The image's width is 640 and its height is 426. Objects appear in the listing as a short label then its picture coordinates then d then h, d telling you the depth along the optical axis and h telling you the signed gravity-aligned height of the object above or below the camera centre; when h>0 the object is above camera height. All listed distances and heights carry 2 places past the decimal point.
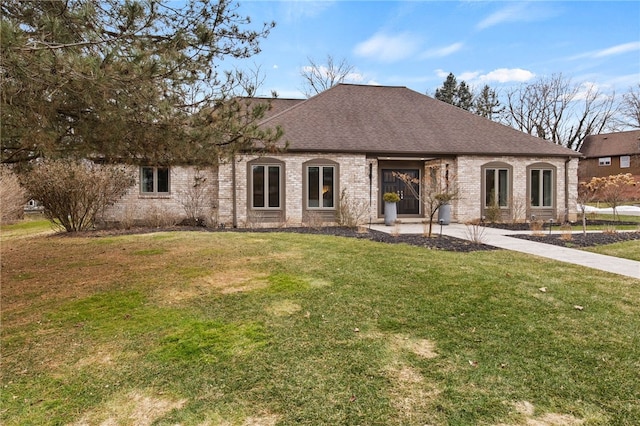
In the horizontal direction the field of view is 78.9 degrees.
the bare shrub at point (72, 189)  11.50 +0.53
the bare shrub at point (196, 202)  14.76 +0.10
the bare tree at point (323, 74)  34.97 +11.67
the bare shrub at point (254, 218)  14.45 -0.54
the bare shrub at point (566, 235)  10.16 -0.93
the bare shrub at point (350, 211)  14.55 -0.31
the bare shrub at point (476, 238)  9.39 -0.94
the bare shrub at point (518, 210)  16.39 -0.37
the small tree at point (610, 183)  13.65 +0.57
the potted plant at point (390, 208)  14.94 -0.21
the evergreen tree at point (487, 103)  43.47 +11.03
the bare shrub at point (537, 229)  11.15 -0.85
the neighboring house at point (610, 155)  36.59 +4.39
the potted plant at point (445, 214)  15.46 -0.48
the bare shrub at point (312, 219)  14.34 -0.59
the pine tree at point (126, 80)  3.95 +1.42
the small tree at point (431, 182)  14.23 +0.82
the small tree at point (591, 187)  11.83 +0.48
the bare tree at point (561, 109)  40.53 +9.79
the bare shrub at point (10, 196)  14.46 +0.42
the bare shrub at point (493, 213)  15.82 -0.47
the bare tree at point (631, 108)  38.31 +9.31
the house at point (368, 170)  14.70 +1.31
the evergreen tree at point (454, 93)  41.59 +11.78
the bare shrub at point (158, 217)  14.07 -0.44
